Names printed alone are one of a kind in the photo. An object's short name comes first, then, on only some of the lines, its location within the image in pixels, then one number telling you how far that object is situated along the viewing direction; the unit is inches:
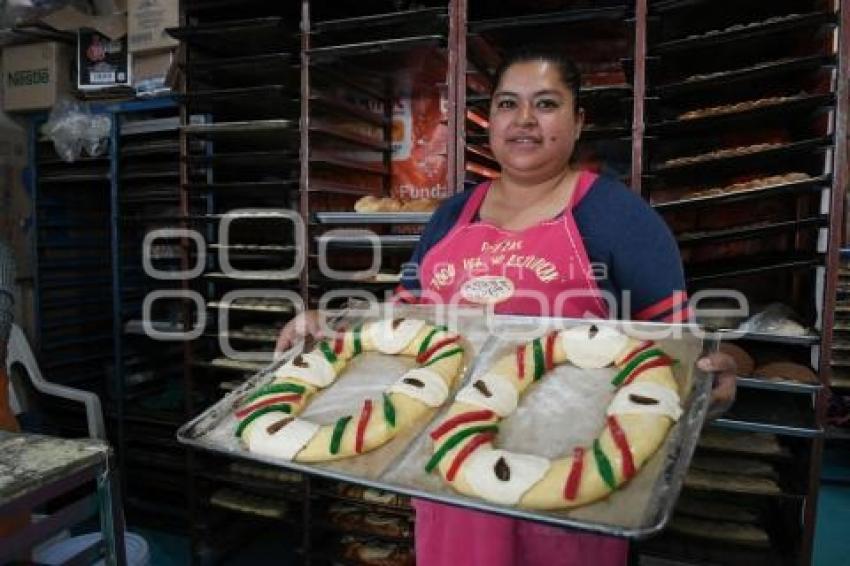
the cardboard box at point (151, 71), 117.7
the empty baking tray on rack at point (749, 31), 69.6
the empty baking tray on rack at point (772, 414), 74.3
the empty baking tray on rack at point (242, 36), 92.8
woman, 50.9
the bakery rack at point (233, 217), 98.4
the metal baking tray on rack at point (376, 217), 91.4
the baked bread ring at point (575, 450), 37.8
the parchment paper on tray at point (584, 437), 35.2
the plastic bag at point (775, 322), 76.6
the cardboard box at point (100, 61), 124.0
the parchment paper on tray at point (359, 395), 44.4
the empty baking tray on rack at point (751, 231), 72.7
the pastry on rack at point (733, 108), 73.7
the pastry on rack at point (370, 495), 97.2
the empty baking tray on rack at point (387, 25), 87.0
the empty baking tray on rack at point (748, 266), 74.2
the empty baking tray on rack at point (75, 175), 130.9
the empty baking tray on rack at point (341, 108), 96.7
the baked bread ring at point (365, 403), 44.7
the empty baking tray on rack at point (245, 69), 95.1
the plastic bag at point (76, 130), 126.5
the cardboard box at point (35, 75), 132.0
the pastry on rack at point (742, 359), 79.7
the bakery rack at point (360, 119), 91.7
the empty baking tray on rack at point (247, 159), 97.0
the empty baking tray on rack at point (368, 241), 92.4
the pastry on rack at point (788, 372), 75.7
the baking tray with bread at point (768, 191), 72.0
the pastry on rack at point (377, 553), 99.2
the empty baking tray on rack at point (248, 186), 98.5
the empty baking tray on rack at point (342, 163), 98.8
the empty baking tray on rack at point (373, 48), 87.2
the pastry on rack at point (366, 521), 99.7
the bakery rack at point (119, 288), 121.7
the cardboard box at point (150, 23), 113.0
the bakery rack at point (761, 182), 72.7
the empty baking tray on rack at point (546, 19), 78.7
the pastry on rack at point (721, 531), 82.5
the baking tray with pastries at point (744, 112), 70.7
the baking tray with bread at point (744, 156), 71.6
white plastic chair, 120.7
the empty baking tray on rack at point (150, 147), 114.2
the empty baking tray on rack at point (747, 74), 70.6
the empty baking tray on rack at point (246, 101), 95.5
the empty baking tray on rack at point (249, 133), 95.8
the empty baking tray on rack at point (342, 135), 98.1
